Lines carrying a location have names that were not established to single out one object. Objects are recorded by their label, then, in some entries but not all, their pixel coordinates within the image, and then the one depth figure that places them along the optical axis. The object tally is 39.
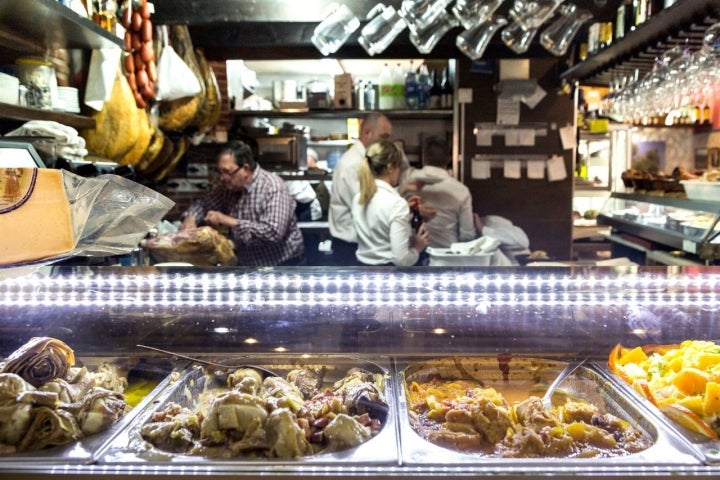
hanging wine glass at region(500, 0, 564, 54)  3.55
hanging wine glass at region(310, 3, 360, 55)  3.80
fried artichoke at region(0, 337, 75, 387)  1.58
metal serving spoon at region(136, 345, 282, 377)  1.80
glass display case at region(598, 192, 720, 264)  3.70
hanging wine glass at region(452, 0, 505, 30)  3.50
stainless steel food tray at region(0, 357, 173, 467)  1.28
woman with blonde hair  4.28
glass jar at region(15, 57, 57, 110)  3.17
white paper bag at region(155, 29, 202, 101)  4.83
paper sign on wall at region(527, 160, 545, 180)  6.60
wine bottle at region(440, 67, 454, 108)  6.76
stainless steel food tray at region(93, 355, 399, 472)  1.26
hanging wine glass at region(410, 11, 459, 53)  3.71
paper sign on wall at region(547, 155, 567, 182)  6.58
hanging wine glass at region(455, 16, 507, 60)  3.85
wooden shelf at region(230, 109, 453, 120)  6.68
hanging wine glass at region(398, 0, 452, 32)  3.54
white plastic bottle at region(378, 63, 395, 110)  6.80
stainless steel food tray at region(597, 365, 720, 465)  1.30
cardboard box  6.77
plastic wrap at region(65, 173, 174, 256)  1.50
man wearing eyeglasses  4.51
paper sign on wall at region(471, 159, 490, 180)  6.65
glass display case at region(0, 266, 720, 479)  1.42
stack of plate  3.49
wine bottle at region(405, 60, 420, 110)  6.72
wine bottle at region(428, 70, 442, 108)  6.86
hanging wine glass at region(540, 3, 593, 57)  3.93
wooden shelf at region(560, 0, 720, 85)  3.34
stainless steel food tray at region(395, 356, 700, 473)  1.27
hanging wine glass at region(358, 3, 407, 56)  3.80
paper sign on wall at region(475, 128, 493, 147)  6.59
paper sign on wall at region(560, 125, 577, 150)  6.48
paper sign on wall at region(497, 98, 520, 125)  6.50
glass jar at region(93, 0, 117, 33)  3.87
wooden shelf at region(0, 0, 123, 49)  2.90
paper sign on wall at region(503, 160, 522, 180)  6.61
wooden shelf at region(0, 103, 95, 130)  2.88
